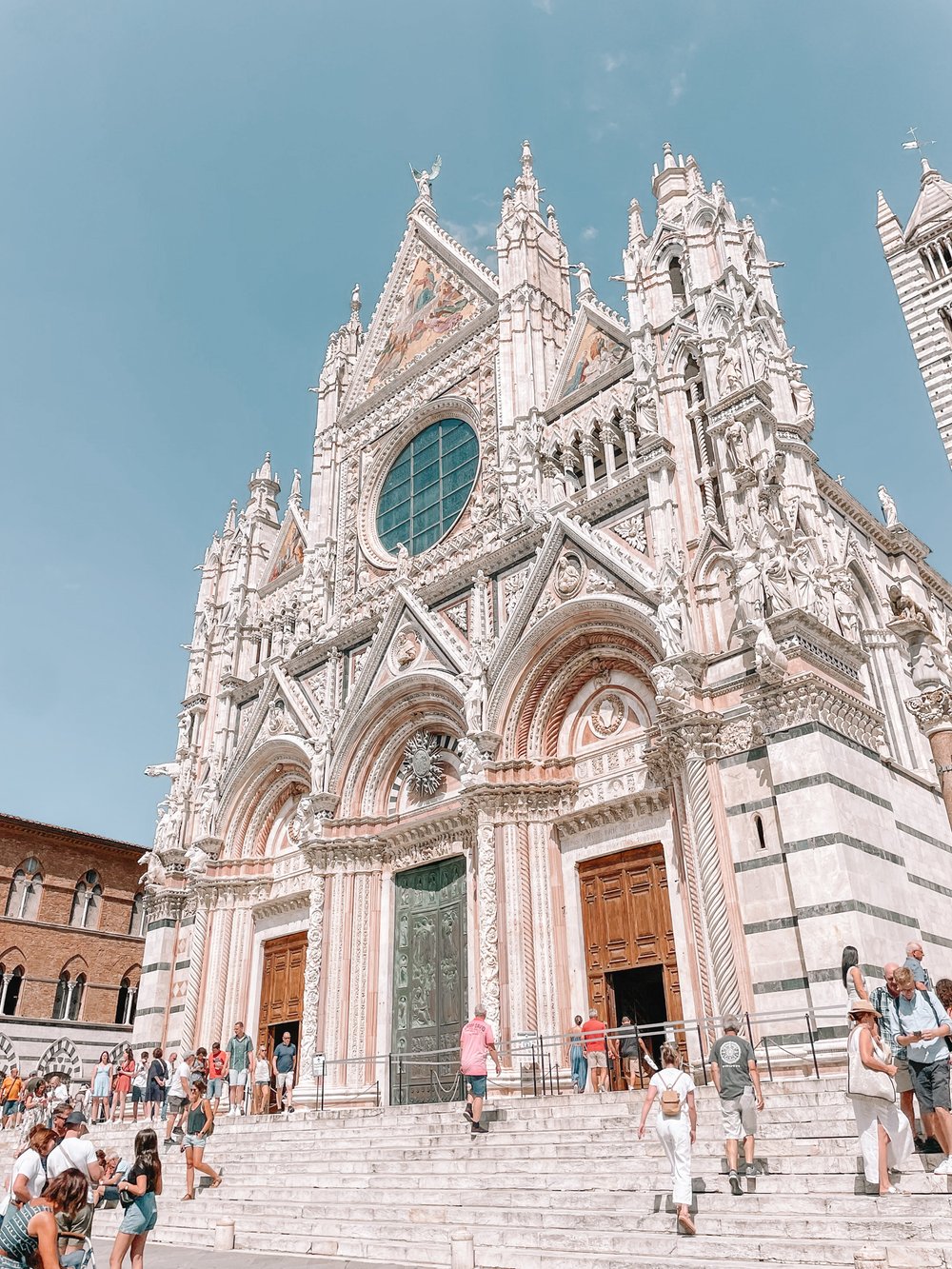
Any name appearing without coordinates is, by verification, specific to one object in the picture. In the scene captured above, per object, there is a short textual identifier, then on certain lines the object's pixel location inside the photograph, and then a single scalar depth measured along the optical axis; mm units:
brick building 26828
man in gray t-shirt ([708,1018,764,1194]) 7492
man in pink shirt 10578
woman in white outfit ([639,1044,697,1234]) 6930
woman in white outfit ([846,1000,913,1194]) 6488
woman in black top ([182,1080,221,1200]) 10797
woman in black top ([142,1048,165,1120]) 16828
